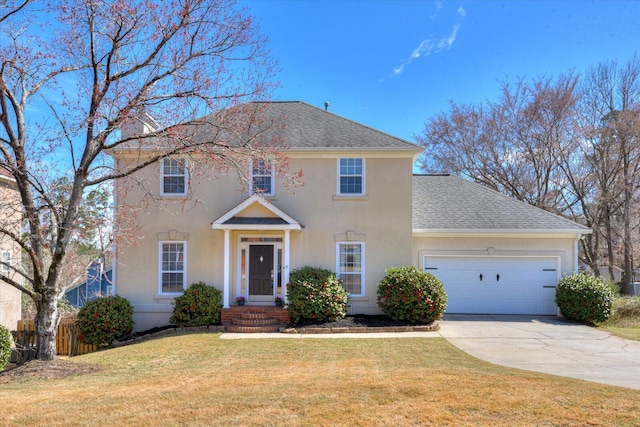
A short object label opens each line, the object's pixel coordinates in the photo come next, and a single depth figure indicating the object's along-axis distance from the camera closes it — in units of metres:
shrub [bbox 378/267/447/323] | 12.53
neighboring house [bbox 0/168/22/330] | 11.70
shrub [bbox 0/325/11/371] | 9.85
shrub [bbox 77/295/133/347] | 12.73
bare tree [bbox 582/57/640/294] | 22.45
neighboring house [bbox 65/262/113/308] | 24.88
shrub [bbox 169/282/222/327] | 12.84
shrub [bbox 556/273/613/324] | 13.12
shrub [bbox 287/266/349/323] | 12.60
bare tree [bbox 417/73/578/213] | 25.00
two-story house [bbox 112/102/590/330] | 13.99
